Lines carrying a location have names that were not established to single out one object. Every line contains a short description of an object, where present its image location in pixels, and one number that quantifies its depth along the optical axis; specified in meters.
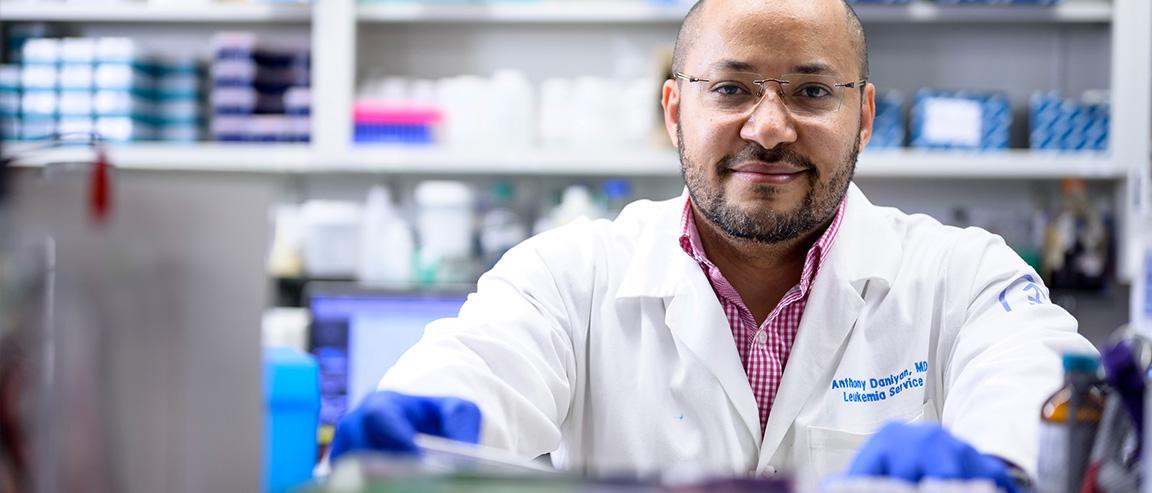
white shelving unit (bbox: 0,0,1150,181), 3.18
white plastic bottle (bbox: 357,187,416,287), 3.40
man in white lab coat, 1.57
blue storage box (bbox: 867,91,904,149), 3.26
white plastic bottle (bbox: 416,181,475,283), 3.37
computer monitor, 3.06
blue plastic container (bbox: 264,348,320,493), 1.55
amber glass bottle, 0.85
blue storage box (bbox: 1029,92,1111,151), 3.20
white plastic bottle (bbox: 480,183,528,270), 3.39
